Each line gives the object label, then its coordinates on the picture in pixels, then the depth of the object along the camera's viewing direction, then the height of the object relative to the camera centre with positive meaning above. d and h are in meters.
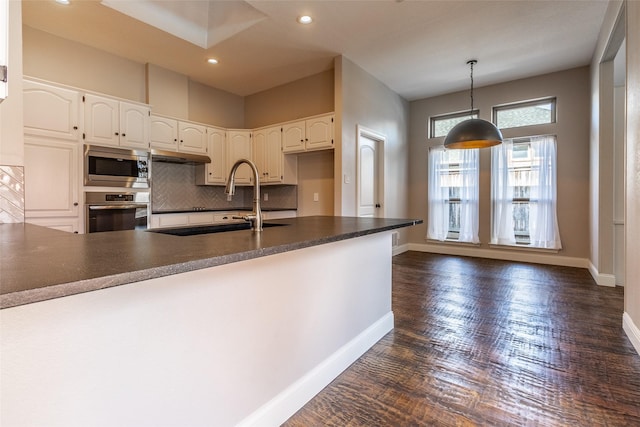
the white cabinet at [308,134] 4.25 +1.08
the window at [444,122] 5.65 +1.65
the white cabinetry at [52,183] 3.05 +0.29
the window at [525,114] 4.87 +1.56
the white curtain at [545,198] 4.77 +0.17
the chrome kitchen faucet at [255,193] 1.63 +0.09
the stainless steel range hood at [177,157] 4.08 +0.74
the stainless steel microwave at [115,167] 3.42 +0.51
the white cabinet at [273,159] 4.80 +0.80
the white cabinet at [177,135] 4.18 +1.07
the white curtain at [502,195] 5.10 +0.25
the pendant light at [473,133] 3.58 +0.90
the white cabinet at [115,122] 3.46 +1.04
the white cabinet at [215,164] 4.83 +0.74
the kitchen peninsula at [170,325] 0.77 -0.40
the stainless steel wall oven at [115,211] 3.44 +0.00
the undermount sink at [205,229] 1.92 -0.13
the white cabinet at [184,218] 4.08 -0.11
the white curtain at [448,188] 5.41 +0.36
